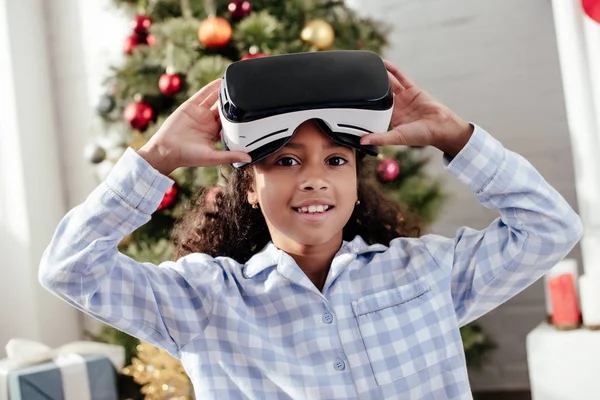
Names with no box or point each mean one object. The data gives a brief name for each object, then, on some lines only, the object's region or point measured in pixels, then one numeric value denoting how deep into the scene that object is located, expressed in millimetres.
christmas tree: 1904
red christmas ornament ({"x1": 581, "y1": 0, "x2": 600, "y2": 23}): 1835
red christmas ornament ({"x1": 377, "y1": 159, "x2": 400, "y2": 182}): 1905
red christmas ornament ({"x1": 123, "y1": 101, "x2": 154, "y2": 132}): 1967
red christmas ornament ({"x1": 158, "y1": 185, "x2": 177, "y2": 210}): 1921
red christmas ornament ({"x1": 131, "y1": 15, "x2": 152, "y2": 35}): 2068
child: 1025
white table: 1718
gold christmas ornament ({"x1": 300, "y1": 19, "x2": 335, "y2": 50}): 1919
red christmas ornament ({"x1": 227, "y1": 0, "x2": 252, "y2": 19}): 1929
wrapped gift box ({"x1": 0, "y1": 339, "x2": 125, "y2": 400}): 1916
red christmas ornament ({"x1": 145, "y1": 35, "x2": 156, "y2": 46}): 2030
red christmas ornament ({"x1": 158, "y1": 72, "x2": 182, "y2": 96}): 1918
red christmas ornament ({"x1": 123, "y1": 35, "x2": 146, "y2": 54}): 2088
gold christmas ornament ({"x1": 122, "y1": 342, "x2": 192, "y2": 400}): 1945
